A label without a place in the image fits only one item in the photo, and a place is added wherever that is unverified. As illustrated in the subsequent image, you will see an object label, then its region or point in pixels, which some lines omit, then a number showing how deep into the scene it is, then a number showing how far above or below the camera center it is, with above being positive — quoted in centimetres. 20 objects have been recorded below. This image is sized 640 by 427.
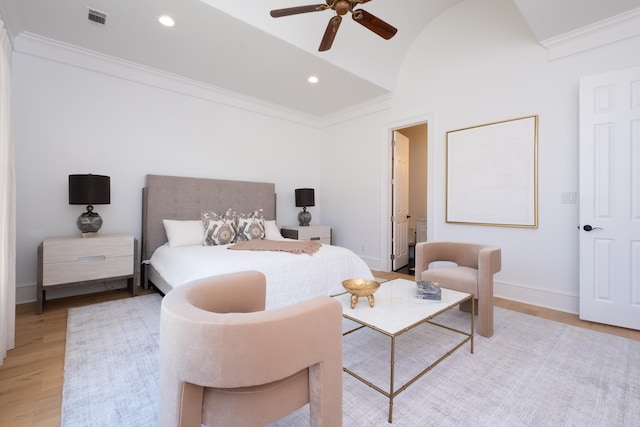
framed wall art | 309 +48
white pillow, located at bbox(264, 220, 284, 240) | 393 -25
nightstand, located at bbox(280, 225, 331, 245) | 459 -31
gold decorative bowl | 178 -48
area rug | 142 -101
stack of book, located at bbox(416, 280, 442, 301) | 192 -54
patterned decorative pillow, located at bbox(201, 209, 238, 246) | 338 -20
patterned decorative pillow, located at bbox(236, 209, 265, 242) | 364 -19
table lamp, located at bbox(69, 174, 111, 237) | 286 +19
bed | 242 -40
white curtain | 184 -3
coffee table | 150 -60
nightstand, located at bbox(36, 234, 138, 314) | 268 -48
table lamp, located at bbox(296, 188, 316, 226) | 491 +23
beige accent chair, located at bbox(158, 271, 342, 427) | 86 -49
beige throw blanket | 283 -35
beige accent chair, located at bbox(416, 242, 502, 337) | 231 -52
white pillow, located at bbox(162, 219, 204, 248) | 329 -22
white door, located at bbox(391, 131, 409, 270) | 459 +18
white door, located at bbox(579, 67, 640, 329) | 244 +15
